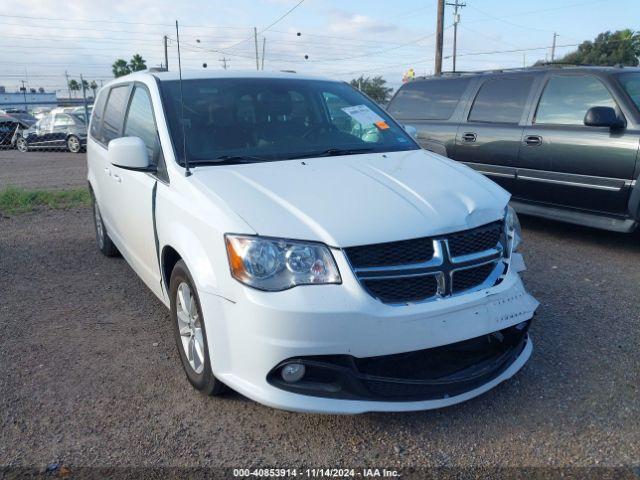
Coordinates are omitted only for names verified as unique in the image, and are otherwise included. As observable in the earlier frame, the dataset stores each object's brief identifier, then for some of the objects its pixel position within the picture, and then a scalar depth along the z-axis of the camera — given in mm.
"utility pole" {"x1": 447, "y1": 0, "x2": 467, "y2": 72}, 39125
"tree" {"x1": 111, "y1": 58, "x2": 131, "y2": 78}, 65000
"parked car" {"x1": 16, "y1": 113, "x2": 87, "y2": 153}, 22406
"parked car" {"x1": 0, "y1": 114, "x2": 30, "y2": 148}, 26344
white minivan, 2822
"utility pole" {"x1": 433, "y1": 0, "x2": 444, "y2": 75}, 25156
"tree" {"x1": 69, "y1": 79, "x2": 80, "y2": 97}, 69250
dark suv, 5926
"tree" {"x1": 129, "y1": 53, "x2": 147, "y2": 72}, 66188
